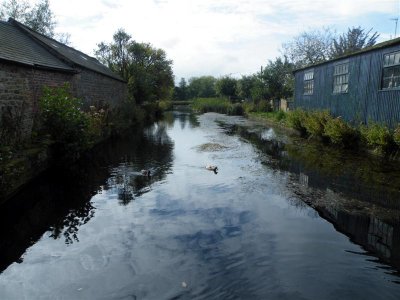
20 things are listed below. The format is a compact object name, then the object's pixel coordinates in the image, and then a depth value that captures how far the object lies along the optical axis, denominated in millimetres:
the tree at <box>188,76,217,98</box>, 107125
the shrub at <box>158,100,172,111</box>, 53269
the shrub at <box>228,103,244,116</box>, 46775
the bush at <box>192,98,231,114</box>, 53116
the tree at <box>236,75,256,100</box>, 50281
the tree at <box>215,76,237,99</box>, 60166
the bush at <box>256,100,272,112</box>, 40562
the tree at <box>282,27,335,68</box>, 44906
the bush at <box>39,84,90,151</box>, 11102
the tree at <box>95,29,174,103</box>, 41719
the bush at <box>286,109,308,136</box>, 20530
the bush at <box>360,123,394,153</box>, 12602
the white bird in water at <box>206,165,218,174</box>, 11090
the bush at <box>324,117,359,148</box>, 15086
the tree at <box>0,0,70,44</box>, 37250
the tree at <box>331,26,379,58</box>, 43312
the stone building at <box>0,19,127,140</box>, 10484
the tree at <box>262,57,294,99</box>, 39750
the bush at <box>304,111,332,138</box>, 17484
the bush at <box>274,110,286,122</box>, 29203
